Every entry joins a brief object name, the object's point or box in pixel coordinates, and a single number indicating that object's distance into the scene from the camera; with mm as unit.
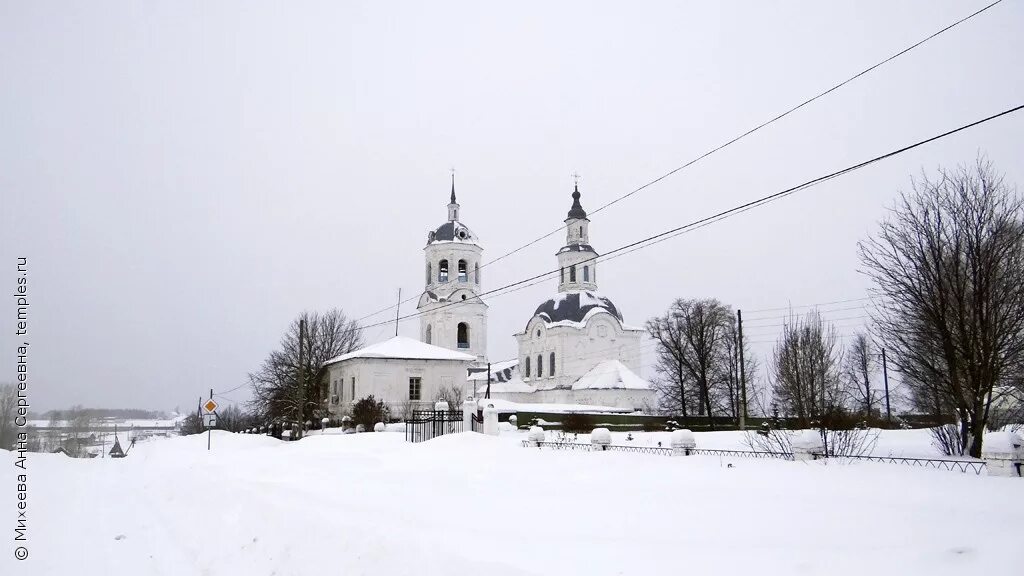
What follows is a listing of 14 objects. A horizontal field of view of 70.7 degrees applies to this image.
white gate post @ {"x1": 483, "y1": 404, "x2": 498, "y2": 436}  24297
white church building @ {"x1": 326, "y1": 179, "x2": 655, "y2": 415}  57406
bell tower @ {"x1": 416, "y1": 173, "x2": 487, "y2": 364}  63594
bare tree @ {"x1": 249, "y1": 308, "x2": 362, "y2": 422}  48909
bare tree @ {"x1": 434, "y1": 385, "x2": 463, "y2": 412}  46412
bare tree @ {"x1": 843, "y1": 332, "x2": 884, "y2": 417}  40112
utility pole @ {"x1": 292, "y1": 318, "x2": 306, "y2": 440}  36969
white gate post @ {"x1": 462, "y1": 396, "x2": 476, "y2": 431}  26281
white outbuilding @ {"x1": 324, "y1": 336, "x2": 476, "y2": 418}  45750
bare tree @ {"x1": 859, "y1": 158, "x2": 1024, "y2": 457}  14422
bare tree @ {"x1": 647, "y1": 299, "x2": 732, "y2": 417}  53125
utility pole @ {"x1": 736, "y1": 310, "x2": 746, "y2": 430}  33656
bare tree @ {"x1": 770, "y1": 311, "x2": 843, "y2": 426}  23328
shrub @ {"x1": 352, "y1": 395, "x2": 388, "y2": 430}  37562
